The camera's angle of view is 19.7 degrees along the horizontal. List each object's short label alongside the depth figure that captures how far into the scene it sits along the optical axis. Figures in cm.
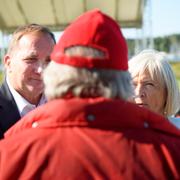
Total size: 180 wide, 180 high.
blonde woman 312
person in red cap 154
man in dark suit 292
